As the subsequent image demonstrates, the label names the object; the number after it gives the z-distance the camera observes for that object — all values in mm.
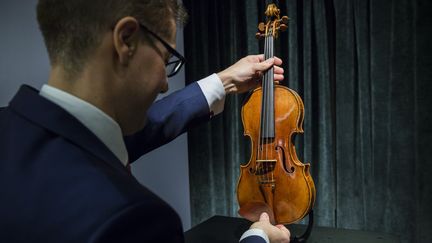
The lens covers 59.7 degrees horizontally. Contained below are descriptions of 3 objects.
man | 459
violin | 1085
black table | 1319
